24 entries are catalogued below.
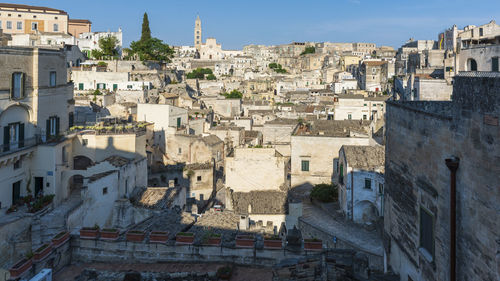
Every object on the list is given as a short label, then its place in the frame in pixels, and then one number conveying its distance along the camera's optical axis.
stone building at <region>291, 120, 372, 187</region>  32.28
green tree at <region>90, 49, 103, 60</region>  70.12
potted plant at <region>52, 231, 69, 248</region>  10.17
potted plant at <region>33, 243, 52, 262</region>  9.51
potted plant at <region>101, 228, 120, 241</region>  10.79
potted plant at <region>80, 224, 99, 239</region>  10.78
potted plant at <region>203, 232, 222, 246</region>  10.47
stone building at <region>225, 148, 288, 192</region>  30.84
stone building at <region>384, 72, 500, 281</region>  7.11
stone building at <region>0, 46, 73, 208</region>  22.05
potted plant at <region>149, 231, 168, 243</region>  10.69
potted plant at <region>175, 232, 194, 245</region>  10.58
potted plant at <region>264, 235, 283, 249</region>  10.27
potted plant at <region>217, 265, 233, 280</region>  9.59
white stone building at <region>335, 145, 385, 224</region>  24.50
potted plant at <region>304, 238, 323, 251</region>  10.21
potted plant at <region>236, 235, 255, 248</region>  10.35
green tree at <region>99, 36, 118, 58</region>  71.06
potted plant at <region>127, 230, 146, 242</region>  10.73
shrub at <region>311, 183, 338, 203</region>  29.17
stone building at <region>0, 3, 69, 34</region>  75.00
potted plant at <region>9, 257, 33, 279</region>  9.11
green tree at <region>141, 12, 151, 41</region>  79.12
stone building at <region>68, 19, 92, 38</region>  87.00
